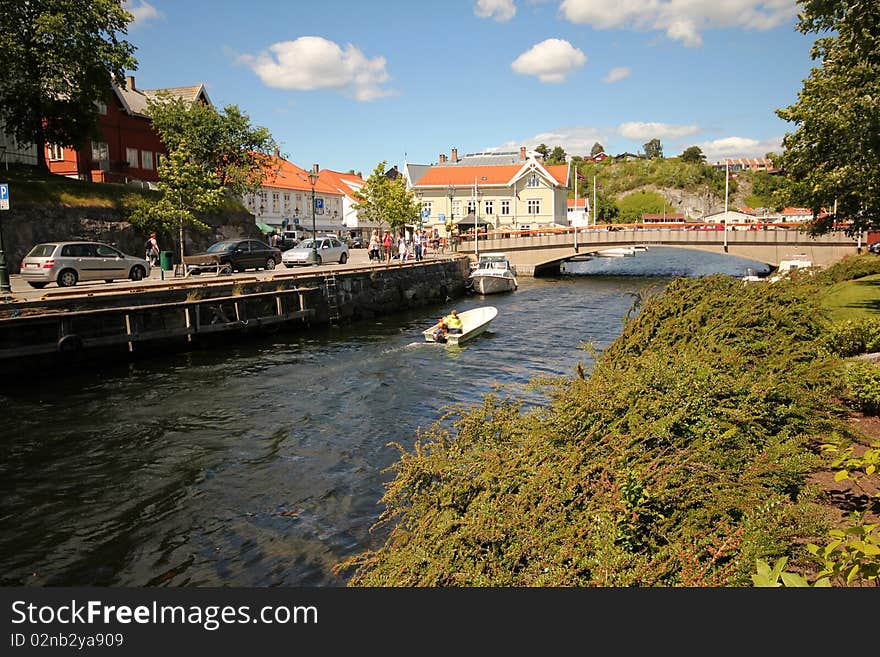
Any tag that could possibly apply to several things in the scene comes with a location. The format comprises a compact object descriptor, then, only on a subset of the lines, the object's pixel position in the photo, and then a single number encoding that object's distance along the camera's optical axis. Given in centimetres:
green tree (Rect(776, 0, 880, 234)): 1605
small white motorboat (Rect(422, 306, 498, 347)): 2708
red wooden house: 4744
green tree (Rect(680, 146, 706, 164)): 16800
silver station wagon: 2539
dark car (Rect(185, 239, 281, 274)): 3475
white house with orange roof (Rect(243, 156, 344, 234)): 7231
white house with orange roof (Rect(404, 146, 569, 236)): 8800
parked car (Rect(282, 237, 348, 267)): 4234
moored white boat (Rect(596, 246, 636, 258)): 10640
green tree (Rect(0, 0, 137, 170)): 3506
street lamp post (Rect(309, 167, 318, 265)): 4022
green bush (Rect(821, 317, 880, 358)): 1352
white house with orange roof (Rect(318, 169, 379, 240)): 9506
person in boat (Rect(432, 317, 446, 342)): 2717
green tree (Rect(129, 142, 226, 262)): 3578
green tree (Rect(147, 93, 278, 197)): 5084
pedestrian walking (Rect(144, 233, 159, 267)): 3819
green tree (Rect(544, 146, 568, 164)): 18138
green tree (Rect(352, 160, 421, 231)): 6706
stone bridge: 5066
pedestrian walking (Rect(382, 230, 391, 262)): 4706
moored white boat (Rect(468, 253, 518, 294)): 4897
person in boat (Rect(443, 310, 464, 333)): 2734
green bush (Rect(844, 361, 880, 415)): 985
